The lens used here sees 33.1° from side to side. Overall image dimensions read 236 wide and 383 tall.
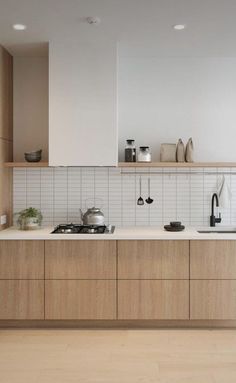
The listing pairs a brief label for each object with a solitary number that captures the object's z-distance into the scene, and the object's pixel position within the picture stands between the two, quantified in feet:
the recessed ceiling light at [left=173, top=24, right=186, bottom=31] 10.71
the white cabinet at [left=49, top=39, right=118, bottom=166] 12.21
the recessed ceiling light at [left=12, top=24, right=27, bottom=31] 10.79
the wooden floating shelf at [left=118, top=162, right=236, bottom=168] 12.50
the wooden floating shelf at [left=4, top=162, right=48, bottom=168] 12.46
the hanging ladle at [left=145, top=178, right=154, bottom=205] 13.56
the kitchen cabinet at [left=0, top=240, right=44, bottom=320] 11.48
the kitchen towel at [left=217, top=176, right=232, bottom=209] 13.30
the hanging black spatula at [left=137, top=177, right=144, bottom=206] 13.56
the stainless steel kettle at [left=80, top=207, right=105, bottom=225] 12.65
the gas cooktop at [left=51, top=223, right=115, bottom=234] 11.84
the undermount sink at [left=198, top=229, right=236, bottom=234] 13.30
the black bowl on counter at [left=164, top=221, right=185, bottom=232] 12.26
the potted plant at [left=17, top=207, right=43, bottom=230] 12.45
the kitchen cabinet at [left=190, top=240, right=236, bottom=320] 11.53
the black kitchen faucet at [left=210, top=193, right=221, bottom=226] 13.44
